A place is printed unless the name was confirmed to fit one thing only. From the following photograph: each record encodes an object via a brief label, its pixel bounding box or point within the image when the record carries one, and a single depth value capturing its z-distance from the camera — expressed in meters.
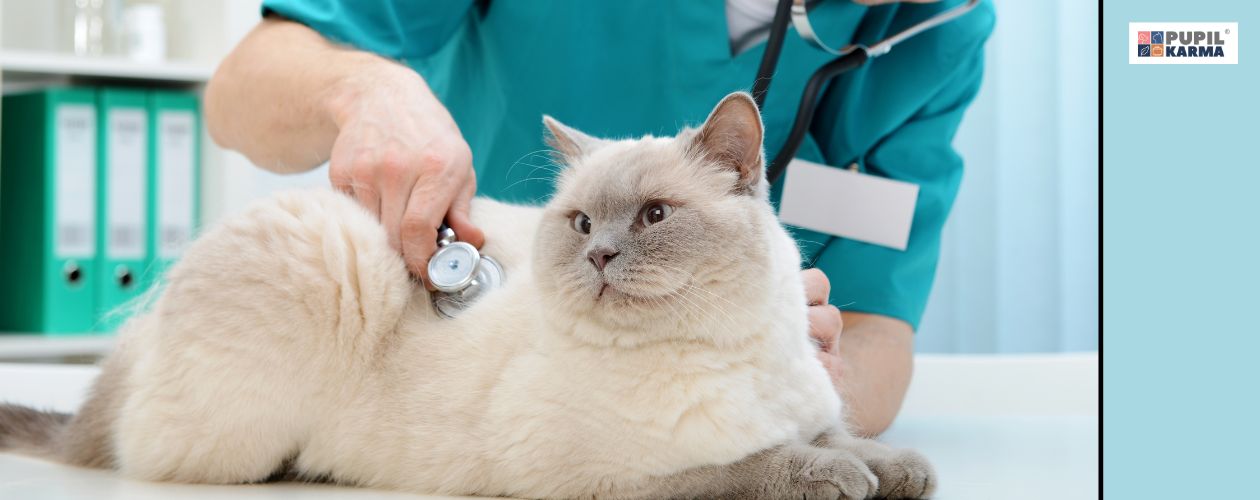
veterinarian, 1.54
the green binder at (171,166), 2.63
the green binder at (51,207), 2.53
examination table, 1.05
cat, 0.96
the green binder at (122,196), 2.57
